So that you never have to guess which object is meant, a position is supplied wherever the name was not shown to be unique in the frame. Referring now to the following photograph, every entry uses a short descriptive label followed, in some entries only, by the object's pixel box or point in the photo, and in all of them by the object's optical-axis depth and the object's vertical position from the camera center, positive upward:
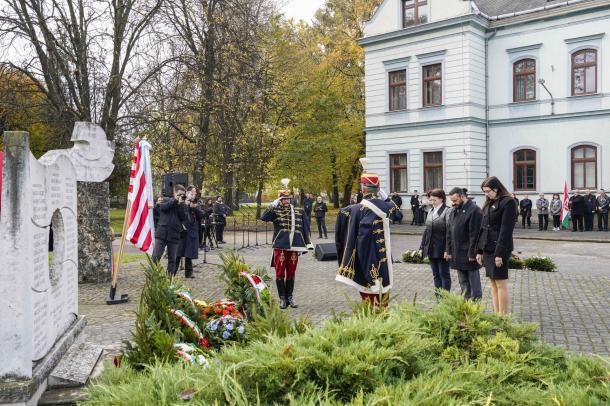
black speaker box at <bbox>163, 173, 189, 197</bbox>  15.90 +0.63
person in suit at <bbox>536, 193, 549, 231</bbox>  25.86 -0.48
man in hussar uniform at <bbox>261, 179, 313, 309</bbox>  9.09 -0.62
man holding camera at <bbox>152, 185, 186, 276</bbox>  11.17 -0.48
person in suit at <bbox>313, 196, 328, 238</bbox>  24.37 -0.55
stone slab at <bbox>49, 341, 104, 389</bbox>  4.21 -1.24
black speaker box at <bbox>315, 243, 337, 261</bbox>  14.95 -1.30
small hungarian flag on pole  24.78 -0.52
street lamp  27.35 +4.69
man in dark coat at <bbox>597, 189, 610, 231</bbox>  24.91 -0.49
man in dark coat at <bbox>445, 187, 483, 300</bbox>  7.75 -0.52
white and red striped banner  9.21 +0.00
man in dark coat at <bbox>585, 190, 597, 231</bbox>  24.97 -0.49
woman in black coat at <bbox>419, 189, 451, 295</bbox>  8.55 -0.57
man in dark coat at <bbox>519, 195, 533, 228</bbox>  26.98 -0.49
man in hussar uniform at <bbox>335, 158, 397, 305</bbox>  6.79 -0.51
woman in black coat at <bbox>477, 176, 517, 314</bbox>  7.04 -0.44
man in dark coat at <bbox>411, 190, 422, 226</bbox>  29.62 -0.43
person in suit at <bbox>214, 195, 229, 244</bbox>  21.95 -0.56
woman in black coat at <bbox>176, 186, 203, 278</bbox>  12.07 -0.81
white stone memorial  3.56 -0.44
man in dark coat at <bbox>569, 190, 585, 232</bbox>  25.16 -0.53
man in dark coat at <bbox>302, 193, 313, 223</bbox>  27.19 -0.10
